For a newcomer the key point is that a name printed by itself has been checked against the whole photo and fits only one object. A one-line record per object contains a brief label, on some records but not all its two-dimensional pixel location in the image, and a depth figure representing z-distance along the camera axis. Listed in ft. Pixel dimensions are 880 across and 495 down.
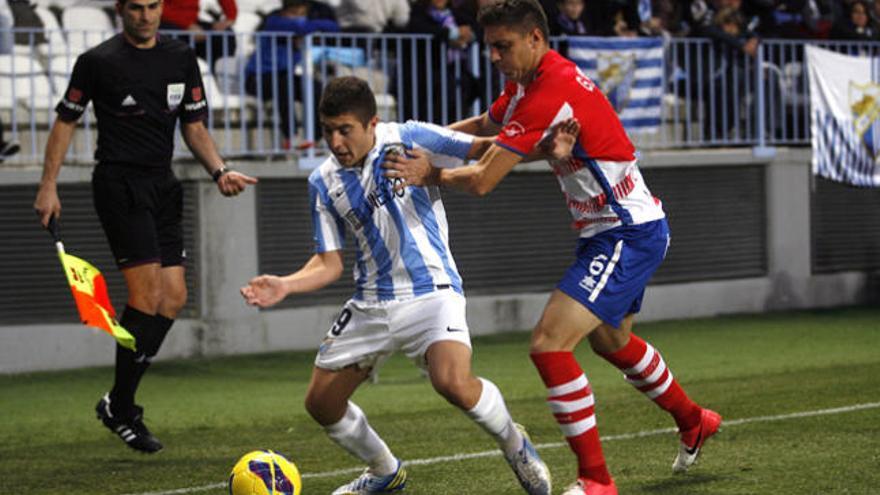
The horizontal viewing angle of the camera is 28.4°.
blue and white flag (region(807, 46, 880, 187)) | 54.34
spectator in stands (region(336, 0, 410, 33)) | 50.31
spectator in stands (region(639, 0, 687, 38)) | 57.63
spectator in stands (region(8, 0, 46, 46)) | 46.65
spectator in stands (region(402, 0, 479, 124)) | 49.06
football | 22.49
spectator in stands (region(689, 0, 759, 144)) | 54.49
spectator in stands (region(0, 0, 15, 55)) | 43.07
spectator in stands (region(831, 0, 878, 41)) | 58.49
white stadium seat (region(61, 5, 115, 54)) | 48.96
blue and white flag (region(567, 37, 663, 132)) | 50.21
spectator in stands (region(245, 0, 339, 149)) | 46.65
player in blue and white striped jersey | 22.74
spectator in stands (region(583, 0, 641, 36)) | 54.44
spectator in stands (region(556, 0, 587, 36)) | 51.67
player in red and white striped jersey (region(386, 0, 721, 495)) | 22.66
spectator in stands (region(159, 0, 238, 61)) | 45.91
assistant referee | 29.71
